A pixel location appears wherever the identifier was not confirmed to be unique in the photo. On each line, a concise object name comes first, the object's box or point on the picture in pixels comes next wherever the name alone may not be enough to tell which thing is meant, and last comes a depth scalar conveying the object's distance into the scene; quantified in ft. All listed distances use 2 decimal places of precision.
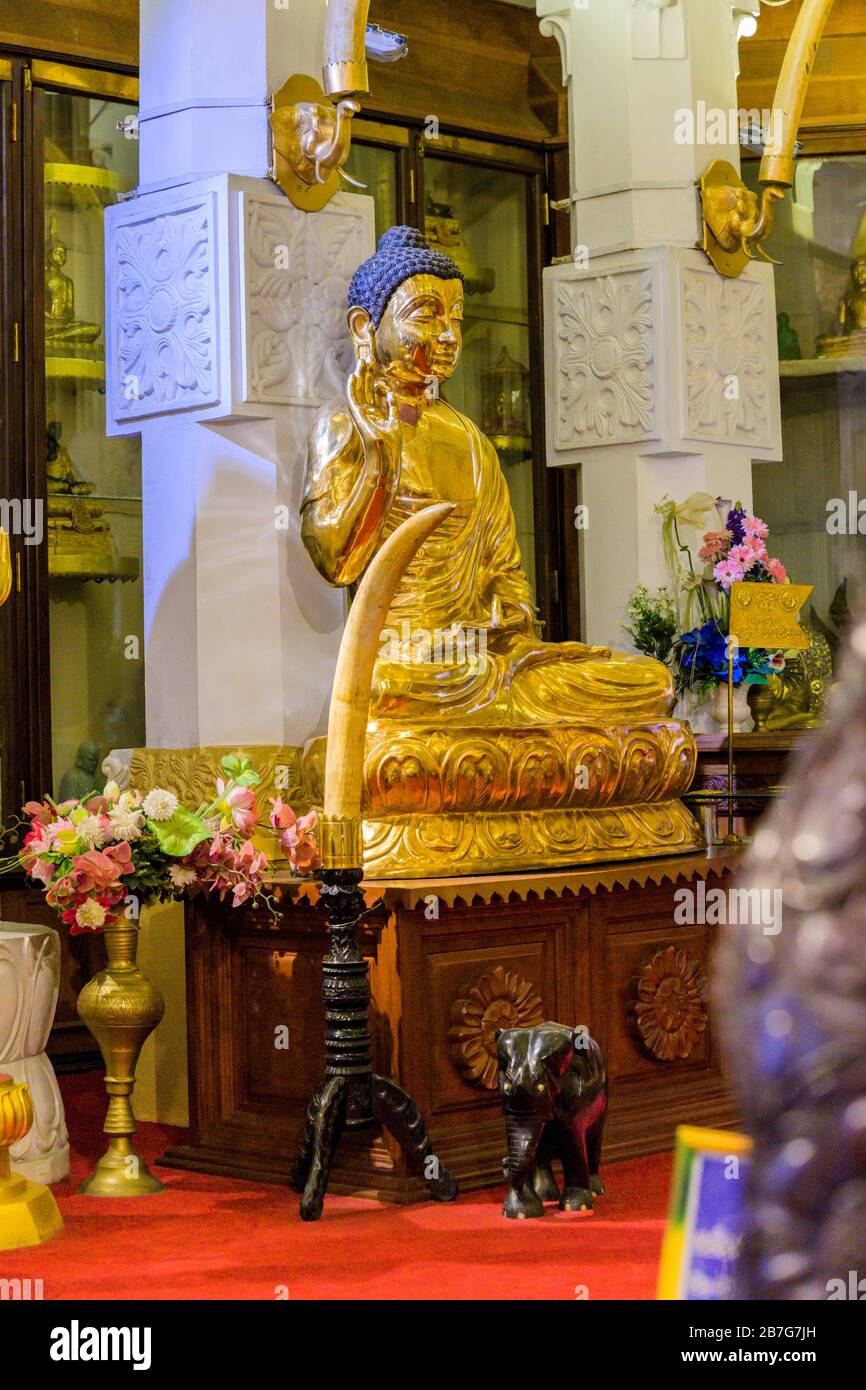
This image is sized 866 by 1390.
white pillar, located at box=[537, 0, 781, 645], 17.78
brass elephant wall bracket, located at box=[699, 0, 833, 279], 17.49
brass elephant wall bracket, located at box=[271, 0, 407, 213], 14.51
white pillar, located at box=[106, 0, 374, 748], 14.35
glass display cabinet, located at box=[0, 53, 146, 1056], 17.15
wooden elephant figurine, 10.84
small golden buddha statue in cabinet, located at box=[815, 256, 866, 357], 20.68
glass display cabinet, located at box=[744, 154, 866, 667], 20.86
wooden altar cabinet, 12.00
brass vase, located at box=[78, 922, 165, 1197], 11.95
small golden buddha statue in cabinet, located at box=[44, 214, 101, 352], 17.63
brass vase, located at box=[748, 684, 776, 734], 17.84
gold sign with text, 15.31
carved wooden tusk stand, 11.11
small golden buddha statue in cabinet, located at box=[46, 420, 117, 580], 17.63
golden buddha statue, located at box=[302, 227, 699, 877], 12.98
